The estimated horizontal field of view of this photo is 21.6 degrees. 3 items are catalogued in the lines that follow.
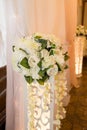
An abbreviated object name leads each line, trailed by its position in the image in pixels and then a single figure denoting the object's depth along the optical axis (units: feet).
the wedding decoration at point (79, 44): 13.71
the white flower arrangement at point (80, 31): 13.73
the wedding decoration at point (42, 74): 4.31
